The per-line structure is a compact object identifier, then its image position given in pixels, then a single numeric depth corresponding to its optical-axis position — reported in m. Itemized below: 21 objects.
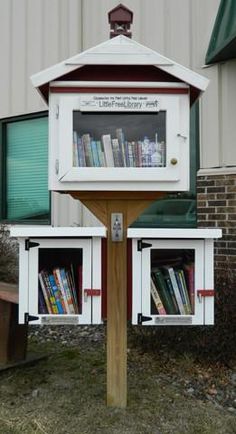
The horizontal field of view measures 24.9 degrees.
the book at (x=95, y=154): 3.27
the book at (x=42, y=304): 3.49
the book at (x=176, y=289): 3.52
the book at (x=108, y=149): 3.26
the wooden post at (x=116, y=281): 3.39
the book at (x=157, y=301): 3.49
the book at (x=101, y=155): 3.27
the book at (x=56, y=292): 3.50
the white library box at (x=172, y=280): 3.44
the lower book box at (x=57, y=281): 3.43
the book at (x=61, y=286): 3.51
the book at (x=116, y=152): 3.26
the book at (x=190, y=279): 3.50
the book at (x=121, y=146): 3.26
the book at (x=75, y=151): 3.25
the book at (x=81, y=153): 3.26
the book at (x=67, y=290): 3.51
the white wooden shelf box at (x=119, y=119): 3.19
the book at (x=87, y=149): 3.27
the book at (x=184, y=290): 3.52
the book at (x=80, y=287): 3.50
